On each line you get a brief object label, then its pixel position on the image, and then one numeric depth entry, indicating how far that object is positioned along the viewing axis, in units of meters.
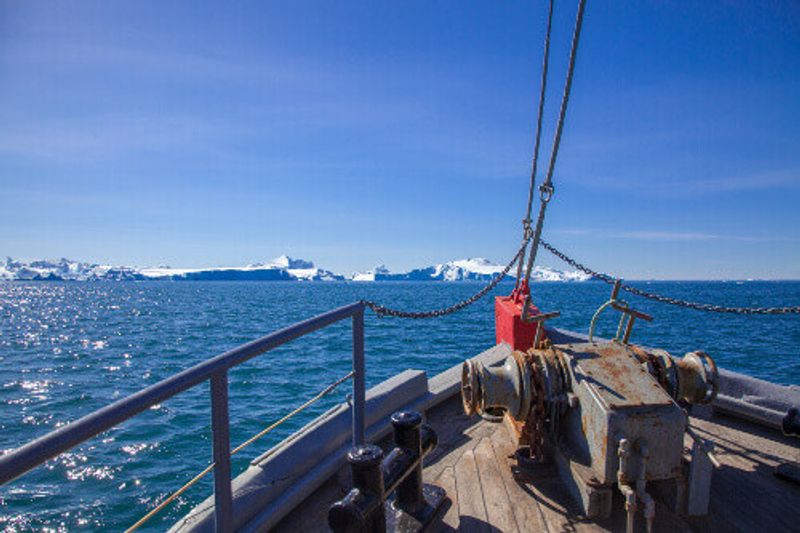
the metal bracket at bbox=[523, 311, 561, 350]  3.39
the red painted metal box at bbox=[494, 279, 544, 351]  4.94
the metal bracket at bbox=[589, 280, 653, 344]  3.33
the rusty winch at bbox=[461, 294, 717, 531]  2.61
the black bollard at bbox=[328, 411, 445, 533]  2.04
